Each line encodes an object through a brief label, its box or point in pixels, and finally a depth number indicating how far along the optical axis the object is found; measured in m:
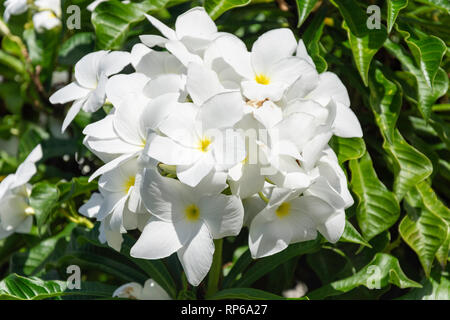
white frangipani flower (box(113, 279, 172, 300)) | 1.13
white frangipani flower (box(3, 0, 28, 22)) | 1.34
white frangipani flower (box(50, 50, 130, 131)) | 0.93
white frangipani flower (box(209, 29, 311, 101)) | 0.87
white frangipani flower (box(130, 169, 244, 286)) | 0.81
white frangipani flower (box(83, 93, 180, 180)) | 0.83
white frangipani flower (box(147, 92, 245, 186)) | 0.76
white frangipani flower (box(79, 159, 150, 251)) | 0.85
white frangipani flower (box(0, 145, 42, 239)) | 1.22
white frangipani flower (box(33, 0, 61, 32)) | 1.53
